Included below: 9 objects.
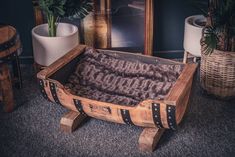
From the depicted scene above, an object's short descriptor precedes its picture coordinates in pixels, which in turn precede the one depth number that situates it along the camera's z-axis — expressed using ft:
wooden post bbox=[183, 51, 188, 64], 9.87
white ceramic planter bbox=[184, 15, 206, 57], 9.18
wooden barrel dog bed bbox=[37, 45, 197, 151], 6.63
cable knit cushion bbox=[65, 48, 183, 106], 7.56
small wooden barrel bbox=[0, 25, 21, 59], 7.45
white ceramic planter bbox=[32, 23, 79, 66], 8.64
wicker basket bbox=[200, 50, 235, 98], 8.11
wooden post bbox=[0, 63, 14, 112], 7.66
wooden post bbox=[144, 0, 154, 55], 9.56
